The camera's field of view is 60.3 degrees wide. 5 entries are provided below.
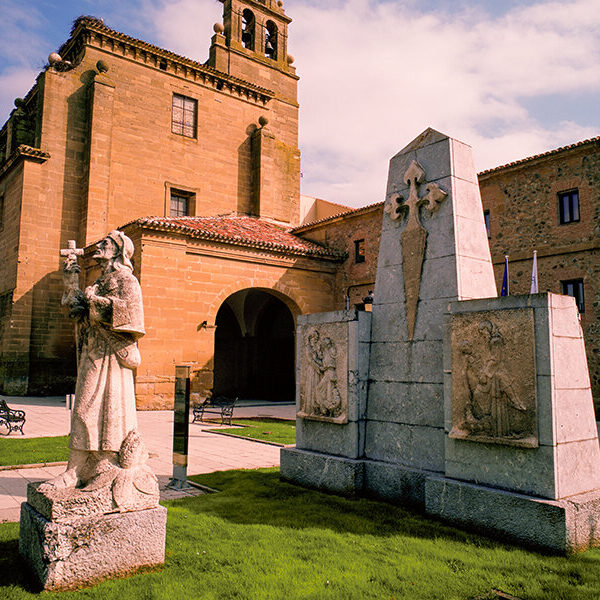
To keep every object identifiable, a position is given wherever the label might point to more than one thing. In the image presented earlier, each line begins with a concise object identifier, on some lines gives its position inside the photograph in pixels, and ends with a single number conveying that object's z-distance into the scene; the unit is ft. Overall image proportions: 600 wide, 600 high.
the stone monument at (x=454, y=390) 13.37
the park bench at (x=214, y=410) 44.04
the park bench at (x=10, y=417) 32.32
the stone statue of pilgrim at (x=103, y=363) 11.88
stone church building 50.29
